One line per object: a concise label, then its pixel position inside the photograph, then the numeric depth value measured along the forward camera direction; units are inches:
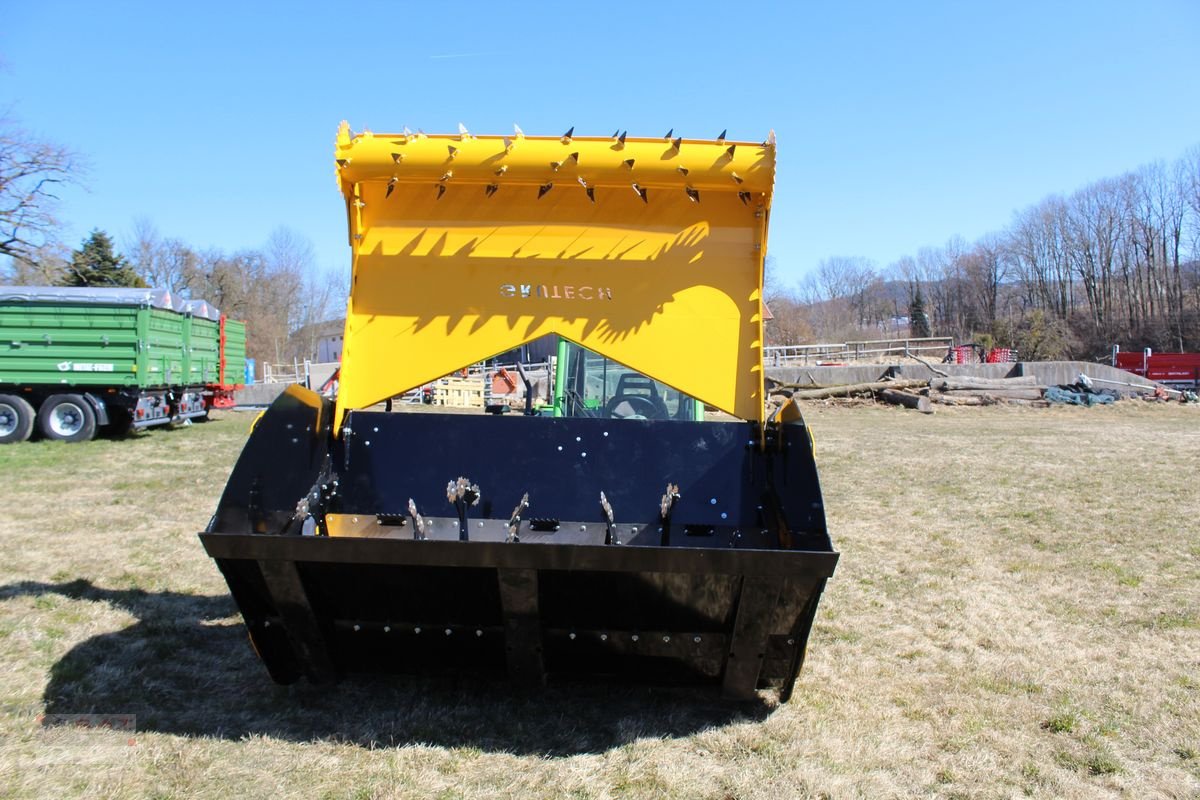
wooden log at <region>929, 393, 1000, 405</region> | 876.7
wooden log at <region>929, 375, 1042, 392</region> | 905.9
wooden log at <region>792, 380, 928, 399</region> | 912.3
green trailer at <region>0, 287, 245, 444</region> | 559.8
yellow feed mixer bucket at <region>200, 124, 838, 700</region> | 129.0
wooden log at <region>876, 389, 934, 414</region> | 842.8
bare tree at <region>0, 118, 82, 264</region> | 1093.1
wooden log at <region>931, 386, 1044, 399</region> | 886.4
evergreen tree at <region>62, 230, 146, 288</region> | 1374.3
